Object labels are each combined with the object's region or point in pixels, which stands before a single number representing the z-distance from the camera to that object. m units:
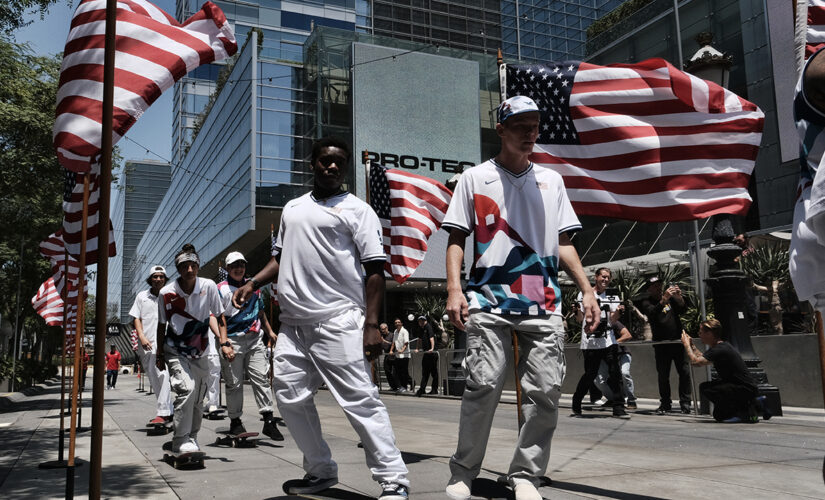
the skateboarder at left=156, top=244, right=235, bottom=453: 6.03
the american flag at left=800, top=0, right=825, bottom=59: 3.05
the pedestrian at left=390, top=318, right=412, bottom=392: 19.81
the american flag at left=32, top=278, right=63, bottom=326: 20.34
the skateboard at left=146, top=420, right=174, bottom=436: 9.03
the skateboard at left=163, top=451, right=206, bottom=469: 5.61
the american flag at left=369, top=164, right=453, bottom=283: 9.95
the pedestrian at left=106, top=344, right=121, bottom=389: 31.00
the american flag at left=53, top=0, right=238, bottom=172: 3.99
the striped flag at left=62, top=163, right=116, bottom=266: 7.02
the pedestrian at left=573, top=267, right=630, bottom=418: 10.20
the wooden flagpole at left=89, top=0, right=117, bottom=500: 2.84
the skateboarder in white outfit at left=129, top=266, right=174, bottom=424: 8.99
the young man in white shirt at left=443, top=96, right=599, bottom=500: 3.83
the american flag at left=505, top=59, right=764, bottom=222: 5.43
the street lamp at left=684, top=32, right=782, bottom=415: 9.79
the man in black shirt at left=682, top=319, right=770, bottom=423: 8.92
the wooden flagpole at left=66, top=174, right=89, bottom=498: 3.96
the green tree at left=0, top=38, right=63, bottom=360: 14.12
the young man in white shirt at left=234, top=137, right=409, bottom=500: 4.04
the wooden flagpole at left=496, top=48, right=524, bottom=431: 5.75
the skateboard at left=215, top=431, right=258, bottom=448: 7.09
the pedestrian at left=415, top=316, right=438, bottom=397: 18.55
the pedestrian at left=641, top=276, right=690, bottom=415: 10.62
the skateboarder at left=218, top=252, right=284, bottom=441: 7.96
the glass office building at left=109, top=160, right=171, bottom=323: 137.75
